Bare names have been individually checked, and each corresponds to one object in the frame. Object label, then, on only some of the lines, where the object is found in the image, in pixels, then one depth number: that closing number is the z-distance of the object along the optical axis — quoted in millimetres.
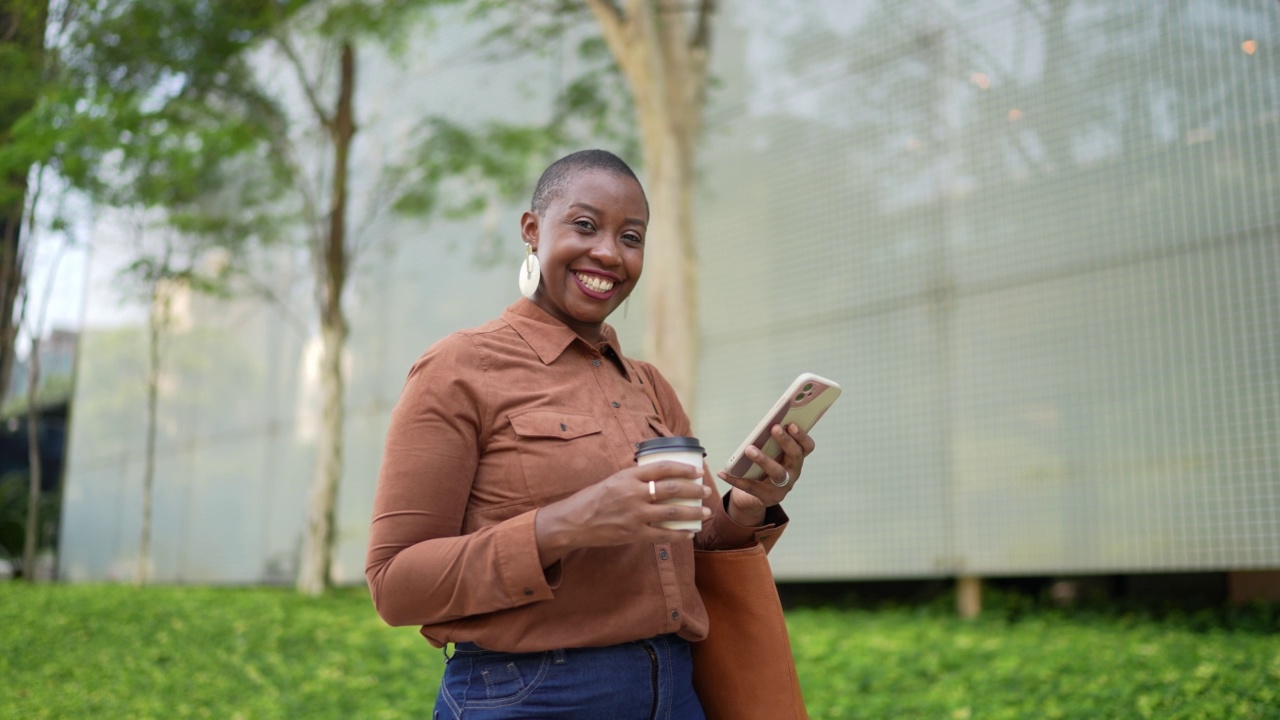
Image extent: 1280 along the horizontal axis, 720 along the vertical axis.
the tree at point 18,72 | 9281
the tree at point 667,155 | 6910
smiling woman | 1416
